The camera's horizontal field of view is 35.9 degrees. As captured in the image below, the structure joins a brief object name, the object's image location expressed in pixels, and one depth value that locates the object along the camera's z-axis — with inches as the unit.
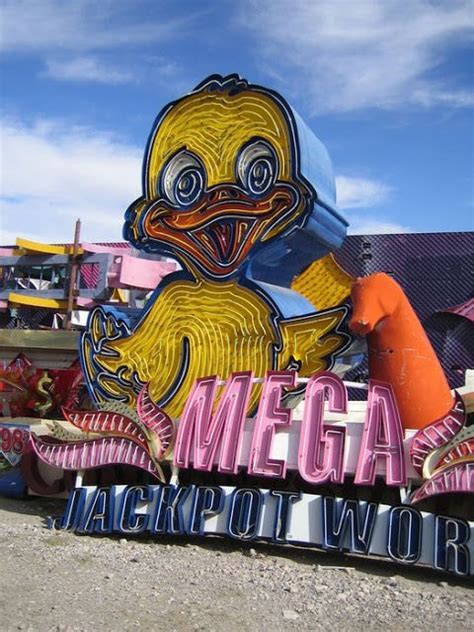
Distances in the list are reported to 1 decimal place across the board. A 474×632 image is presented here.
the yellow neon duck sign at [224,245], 343.6
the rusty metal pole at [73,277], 670.5
